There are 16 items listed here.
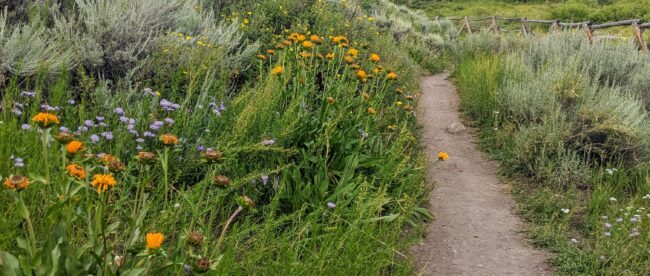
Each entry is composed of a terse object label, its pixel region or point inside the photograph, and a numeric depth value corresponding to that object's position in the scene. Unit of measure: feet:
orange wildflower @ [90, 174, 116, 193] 4.85
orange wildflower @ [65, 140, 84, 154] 4.93
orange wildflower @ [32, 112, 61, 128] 4.84
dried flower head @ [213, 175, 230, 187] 5.74
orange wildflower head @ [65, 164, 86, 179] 5.10
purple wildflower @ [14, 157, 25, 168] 7.17
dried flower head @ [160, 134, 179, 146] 5.51
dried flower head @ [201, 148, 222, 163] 5.74
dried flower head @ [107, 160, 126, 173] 5.36
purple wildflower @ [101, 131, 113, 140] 9.00
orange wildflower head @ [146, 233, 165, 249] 4.58
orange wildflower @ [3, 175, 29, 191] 4.60
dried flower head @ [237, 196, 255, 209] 6.01
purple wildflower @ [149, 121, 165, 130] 9.60
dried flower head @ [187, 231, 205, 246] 5.29
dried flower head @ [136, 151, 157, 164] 5.39
